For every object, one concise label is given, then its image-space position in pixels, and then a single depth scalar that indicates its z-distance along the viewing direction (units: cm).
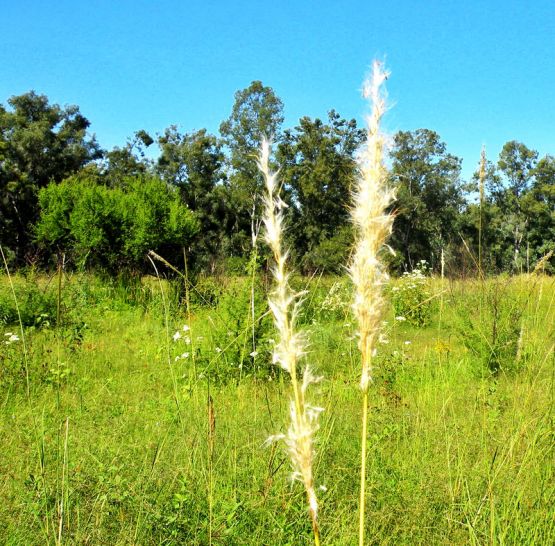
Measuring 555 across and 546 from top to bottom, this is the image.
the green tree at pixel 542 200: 4034
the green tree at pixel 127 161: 3697
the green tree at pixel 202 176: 3562
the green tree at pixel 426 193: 4553
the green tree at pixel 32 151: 2853
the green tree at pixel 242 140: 3312
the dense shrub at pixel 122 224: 1382
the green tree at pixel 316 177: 3691
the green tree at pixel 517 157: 4288
